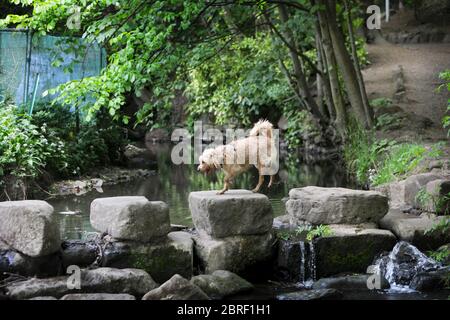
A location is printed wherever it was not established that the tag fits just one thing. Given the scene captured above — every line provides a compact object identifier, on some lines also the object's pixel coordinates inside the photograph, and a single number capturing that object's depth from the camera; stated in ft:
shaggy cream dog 27.09
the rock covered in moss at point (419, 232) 27.63
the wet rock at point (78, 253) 25.00
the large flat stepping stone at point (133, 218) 25.09
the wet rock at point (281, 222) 29.58
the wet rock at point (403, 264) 26.14
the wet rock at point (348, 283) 25.25
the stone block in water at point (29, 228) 23.93
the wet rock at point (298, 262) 26.96
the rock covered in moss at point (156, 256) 25.39
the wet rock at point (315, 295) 23.41
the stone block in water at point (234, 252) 26.35
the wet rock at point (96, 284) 22.94
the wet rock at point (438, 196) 28.45
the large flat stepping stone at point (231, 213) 26.13
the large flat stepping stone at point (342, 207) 28.04
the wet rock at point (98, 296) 21.97
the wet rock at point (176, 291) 22.16
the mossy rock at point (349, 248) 27.09
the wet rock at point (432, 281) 24.80
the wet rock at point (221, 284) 24.14
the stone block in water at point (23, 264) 24.12
